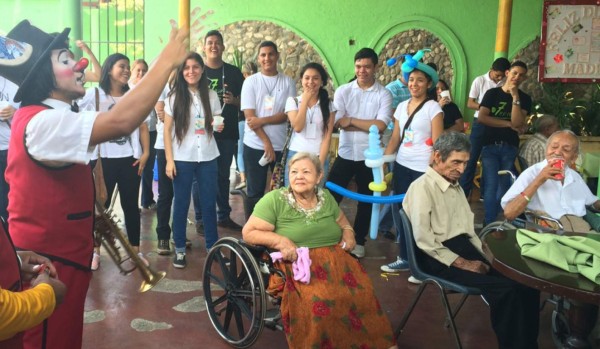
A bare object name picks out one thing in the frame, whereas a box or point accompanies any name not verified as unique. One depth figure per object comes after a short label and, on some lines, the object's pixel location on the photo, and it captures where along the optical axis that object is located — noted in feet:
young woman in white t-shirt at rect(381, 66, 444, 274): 14.37
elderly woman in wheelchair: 9.25
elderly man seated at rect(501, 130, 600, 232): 11.95
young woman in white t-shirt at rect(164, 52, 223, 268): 14.23
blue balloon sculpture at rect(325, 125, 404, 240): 14.40
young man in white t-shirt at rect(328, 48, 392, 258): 15.42
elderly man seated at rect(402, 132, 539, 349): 9.03
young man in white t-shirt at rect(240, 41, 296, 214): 15.90
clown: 5.89
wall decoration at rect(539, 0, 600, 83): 27.91
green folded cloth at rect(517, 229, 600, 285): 7.83
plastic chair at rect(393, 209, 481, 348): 9.51
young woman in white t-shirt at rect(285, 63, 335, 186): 14.87
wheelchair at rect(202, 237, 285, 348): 9.73
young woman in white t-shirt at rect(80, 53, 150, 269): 14.29
